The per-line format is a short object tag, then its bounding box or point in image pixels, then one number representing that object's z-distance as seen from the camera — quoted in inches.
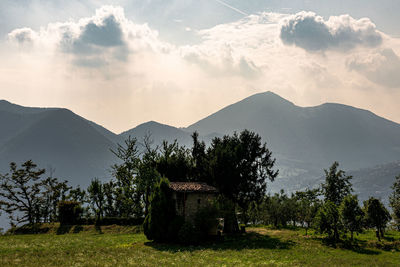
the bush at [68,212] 2423.7
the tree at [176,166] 2268.7
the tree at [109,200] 3189.0
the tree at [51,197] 2991.9
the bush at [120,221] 2379.4
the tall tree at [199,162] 2202.3
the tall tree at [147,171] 2379.9
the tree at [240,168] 2101.4
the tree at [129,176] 2750.5
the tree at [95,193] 2799.5
